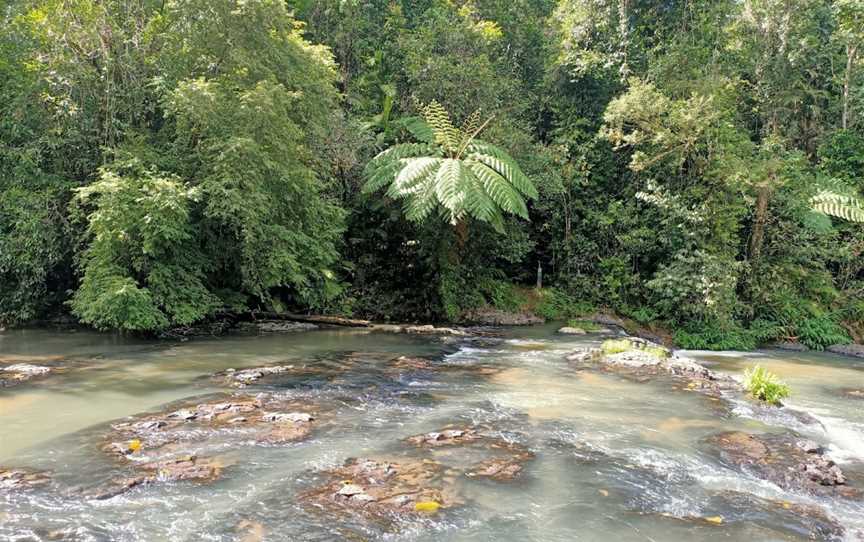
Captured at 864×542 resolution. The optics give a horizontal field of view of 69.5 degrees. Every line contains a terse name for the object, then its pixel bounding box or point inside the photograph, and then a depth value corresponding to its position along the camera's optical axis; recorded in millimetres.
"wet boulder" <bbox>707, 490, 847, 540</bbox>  3893
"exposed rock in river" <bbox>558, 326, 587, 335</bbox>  12277
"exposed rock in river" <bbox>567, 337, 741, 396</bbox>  7812
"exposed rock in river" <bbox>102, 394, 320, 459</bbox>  5051
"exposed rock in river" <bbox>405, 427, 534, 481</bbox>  4668
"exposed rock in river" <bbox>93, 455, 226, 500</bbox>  4150
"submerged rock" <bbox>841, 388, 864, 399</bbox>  8305
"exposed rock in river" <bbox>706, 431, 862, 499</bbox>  4641
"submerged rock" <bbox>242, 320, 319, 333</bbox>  11688
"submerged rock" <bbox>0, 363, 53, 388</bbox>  7009
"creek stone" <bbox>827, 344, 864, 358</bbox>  12424
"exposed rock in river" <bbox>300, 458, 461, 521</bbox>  3998
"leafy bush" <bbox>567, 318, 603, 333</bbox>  12875
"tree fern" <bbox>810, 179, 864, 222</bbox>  13469
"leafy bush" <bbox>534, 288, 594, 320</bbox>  14367
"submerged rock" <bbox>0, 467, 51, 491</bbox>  4156
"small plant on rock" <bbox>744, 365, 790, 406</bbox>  7195
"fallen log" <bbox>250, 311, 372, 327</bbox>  12125
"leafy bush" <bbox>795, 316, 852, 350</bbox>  12961
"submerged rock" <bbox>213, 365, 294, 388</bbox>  7250
